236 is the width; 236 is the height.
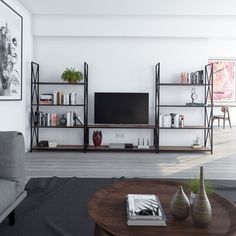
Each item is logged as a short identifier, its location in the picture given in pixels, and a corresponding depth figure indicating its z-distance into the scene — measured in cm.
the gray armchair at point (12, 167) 243
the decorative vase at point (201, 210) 161
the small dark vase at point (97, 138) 612
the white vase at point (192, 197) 181
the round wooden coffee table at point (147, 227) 157
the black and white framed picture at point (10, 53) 440
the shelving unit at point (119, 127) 597
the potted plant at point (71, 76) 595
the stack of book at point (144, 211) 165
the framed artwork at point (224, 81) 1130
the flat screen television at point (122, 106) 609
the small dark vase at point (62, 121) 612
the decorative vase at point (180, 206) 167
